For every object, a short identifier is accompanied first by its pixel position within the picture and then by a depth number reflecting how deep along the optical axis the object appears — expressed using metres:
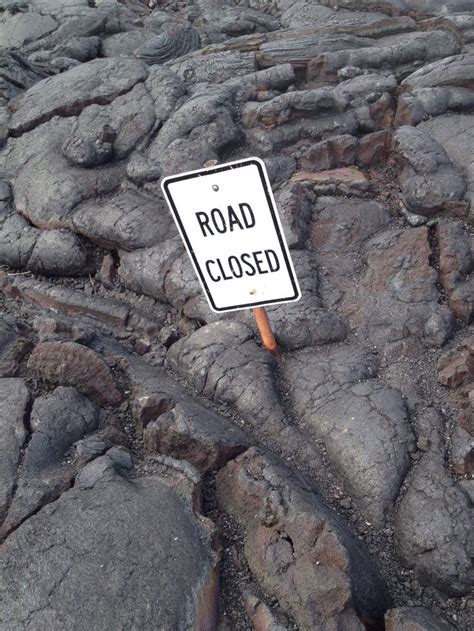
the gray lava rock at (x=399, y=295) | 3.41
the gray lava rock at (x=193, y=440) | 2.68
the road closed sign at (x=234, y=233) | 2.54
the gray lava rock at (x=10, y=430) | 2.40
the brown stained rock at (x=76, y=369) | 2.99
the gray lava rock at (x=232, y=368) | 3.08
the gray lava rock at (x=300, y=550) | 2.15
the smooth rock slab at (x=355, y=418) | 2.70
